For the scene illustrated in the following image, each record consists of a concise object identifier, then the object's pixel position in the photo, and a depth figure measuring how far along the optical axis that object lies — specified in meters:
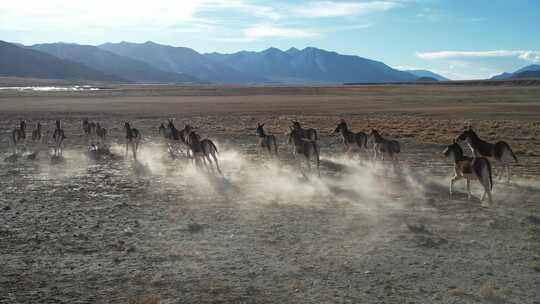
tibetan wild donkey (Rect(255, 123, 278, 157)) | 21.29
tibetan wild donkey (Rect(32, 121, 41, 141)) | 25.95
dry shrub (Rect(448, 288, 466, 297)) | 8.06
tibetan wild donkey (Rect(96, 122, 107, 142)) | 26.28
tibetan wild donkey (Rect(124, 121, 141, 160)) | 23.21
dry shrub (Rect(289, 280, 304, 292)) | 8.38
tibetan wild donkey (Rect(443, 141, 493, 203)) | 13.34
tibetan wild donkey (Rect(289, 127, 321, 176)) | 18.33
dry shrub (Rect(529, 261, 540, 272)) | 9.04
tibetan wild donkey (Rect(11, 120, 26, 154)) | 24.74
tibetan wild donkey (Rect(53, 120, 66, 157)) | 23.91
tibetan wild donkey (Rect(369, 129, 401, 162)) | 19.36
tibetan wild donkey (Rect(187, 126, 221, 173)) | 19.00
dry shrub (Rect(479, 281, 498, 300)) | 7.94
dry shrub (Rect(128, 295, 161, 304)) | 7.86
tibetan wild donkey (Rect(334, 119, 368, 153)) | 21.92
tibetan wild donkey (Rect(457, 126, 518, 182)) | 16.97
